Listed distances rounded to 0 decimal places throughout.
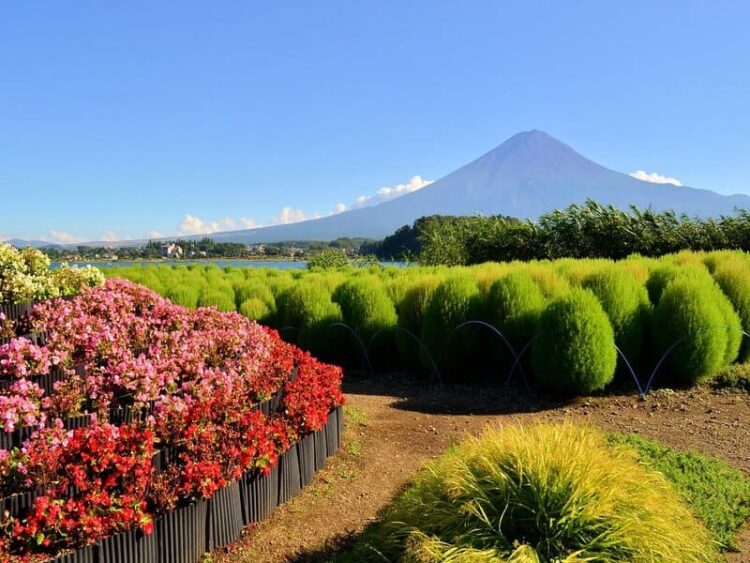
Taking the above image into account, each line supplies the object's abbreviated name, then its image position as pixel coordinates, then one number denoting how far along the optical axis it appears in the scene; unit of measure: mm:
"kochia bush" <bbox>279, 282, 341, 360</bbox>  8602
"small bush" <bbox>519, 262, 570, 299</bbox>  7887
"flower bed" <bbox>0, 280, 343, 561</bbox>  2891
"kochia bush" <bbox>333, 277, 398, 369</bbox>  8406
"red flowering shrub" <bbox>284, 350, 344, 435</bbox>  4352
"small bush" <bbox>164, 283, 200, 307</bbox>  10070
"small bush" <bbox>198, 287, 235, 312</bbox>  9797
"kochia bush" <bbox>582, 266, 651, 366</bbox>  7066
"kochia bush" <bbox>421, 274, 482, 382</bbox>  7531
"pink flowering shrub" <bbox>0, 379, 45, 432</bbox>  3645
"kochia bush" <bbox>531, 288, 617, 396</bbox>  6441
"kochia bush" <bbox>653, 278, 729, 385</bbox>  6863
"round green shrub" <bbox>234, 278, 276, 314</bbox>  9766
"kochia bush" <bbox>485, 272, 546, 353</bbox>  7398
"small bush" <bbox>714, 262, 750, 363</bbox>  7816
